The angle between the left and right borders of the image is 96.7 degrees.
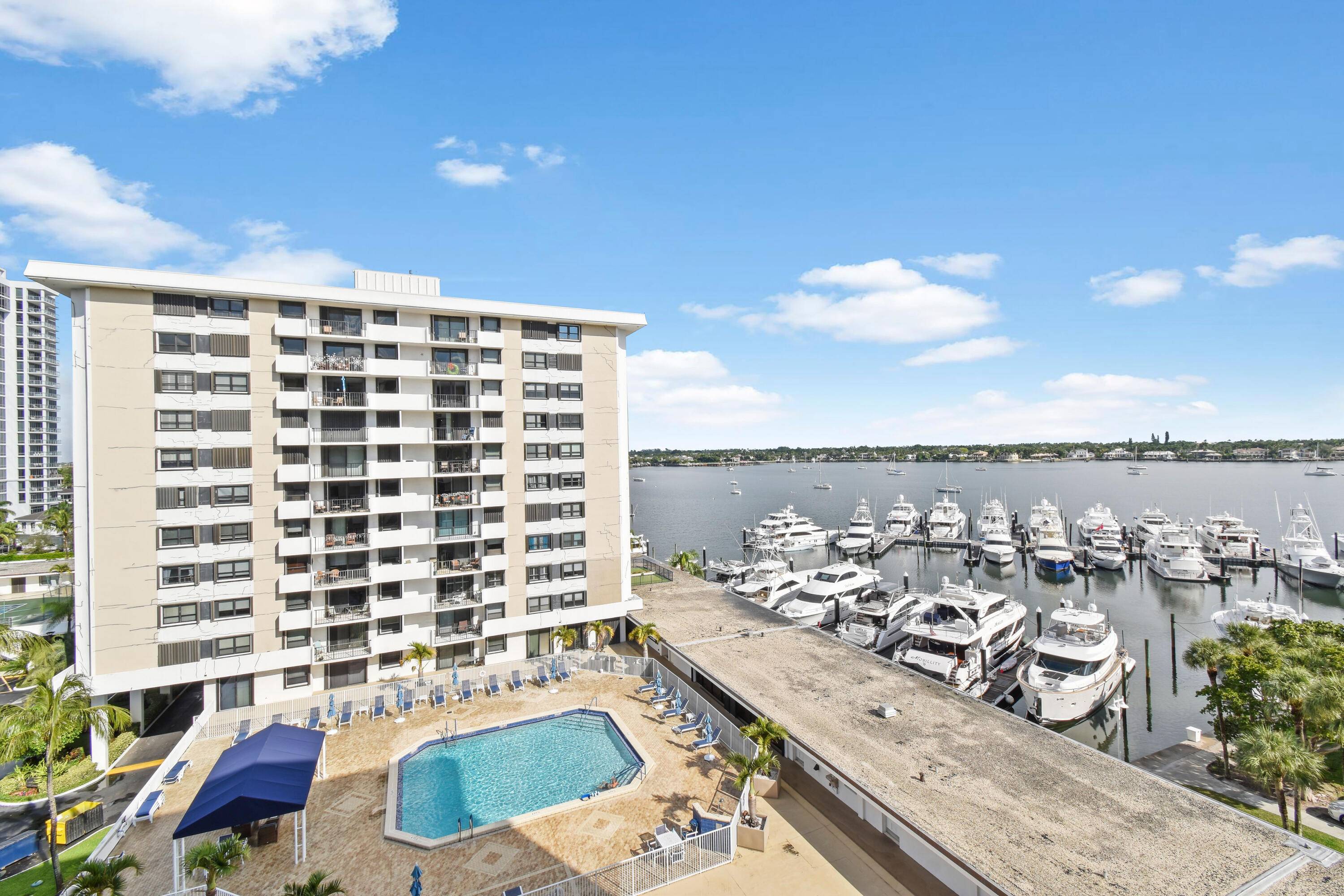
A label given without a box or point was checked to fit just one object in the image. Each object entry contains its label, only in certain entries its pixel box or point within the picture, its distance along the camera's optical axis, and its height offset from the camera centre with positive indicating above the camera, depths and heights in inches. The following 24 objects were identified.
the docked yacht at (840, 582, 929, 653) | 1617.9 -477.7
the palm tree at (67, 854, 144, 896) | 540.4 -373.6
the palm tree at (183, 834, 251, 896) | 565.3 -378.8
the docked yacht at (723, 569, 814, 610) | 2068.2 -469.1
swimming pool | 805.2 -465.9
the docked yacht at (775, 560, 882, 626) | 1823.3 -448.6
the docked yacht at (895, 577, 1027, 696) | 1346.0 -453.0
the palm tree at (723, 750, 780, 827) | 751.7 -401.9
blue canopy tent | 647.8 -363.6
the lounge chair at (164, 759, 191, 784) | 862.5 -445.1
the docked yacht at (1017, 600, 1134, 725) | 1203.2 -470.0
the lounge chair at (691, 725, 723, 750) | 943.0 -449.1
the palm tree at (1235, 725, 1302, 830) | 744.3 -394.1
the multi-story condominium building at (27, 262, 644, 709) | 1034.7 -27.3
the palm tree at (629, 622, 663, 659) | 1245.7 -367.8
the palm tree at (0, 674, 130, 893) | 750.5 -330.4
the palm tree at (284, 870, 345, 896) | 527.5 -377.1
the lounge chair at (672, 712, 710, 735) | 976.3 -444.1
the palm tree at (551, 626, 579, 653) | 1302.9 -386.8
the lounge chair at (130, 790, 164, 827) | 773.9 -446.2
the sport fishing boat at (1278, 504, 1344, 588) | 2365.9 -465.4
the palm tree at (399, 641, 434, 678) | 1204.0 -390.7
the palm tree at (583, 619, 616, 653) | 1359.5 -391.7
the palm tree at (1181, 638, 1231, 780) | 995.3 -361.7
